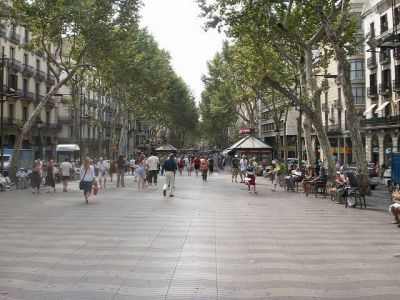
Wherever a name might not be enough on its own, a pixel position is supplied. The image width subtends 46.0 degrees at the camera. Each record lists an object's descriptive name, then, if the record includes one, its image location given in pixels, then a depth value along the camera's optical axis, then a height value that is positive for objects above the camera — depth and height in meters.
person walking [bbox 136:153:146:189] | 21.62 -0.40
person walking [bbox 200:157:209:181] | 28.09 -0.35
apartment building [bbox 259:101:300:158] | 62.05 +4.97
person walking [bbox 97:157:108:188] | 22.84 -0.22
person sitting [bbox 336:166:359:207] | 14.86 -0.85
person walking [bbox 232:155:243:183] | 27.68 -0.38
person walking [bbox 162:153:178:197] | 17.00 -0.31
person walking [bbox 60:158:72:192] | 20.25 -0.35
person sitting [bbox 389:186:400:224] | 10.83 -1.08
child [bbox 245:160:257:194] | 19.47 -0.69
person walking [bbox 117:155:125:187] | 22.61 -0.23
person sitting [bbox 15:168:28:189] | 22.79 -0.70
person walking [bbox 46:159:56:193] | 19.77 -0.46
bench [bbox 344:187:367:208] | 14.74 -1.08
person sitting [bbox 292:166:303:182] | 21.72 -0.66
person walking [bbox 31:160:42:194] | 19.98 -0.58
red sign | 42.08 +3.02
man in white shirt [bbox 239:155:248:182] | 27.98 -0.26
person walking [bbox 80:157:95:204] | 15.55 -0.44
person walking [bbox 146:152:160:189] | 20.81 -0.19
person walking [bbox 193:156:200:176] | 35.36 -0.06
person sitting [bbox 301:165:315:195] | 18.95 -0.76
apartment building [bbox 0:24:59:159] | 43.66 +7.46
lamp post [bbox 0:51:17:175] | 24.62 +3.82
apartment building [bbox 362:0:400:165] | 38.12 +6.30
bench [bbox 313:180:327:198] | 18.47 -1.00
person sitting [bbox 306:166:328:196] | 18.69 -0.77
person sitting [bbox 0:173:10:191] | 21.14 -0.89
